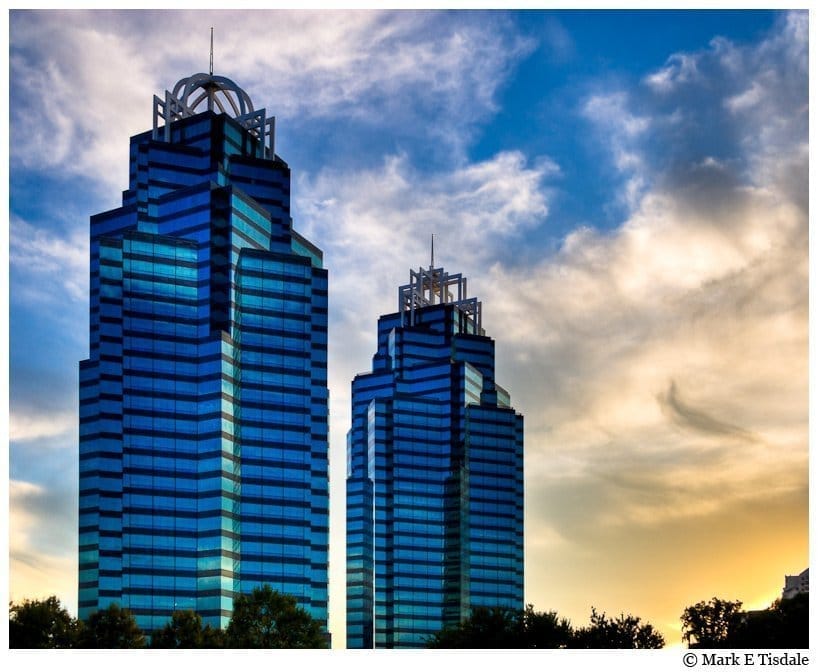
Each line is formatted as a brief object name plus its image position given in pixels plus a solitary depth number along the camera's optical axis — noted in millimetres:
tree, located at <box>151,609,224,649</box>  172662
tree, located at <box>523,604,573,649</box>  174750
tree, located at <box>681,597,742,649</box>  184625
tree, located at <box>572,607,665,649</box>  179500
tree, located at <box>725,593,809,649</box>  146375
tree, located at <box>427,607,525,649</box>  176125
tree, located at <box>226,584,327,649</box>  178500
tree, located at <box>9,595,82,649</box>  156375
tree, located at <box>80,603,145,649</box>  167375
